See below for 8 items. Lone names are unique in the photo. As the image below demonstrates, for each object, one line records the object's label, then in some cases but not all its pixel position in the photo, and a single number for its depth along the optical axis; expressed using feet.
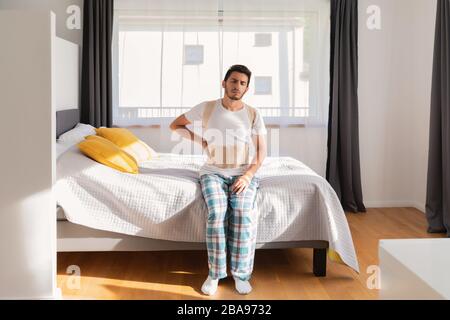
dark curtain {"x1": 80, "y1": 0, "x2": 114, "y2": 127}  16.76
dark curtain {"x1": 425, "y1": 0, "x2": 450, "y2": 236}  14.44
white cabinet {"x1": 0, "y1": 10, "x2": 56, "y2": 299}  8.93
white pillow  12.74
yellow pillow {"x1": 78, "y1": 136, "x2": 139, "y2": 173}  11.45
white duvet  10.58
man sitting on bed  10.27
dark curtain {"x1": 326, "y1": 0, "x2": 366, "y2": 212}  17.19
